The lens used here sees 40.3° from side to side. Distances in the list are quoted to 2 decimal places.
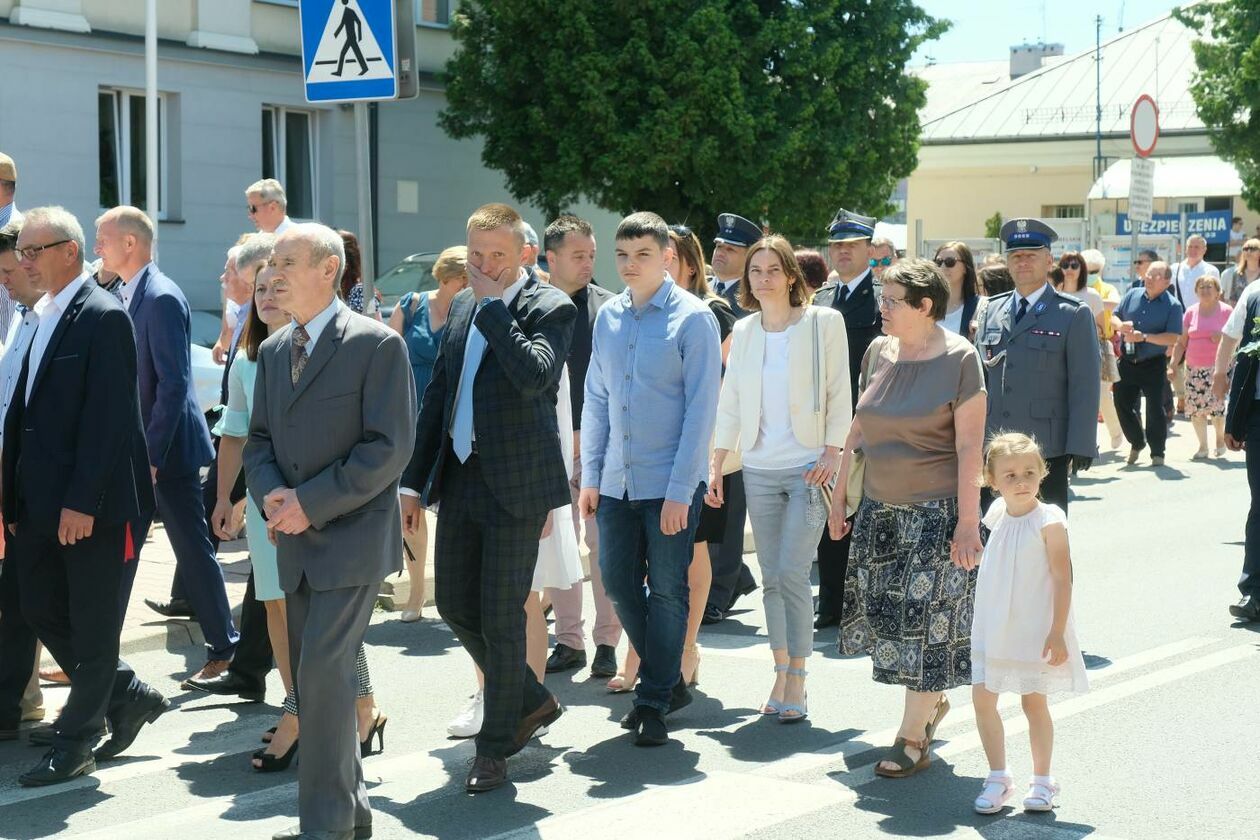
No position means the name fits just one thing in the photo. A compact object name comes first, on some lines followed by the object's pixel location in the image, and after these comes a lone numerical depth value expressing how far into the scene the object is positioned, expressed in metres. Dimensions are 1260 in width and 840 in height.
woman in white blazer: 7.35
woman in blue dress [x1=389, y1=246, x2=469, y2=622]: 8.87
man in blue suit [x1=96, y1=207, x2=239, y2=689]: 7.63
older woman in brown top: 6.35
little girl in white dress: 5.89
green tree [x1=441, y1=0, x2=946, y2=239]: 27.84
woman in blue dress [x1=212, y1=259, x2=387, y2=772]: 6.42
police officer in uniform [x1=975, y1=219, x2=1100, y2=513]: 8.65
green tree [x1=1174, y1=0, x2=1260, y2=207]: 34.91
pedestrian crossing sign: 9.52
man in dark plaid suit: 6.14
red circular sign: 19.72
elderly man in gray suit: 5.31
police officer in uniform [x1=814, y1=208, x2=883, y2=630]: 9.23
